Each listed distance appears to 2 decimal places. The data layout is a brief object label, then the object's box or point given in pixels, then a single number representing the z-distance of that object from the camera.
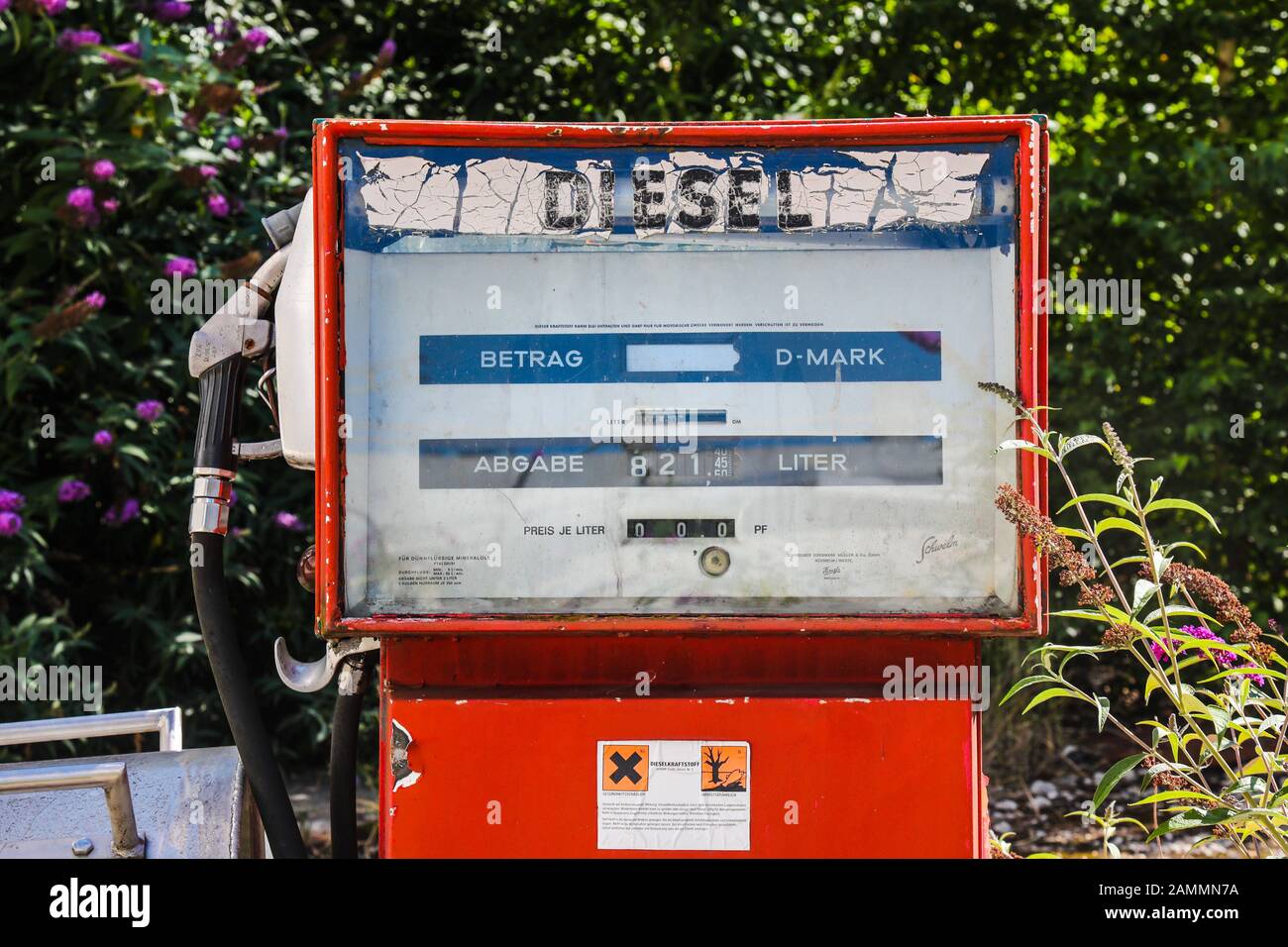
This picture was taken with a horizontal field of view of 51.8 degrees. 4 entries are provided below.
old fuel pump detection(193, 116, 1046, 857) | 1.74
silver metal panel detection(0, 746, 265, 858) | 1.86
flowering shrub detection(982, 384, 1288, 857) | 1.67
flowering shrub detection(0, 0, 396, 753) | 3.67
